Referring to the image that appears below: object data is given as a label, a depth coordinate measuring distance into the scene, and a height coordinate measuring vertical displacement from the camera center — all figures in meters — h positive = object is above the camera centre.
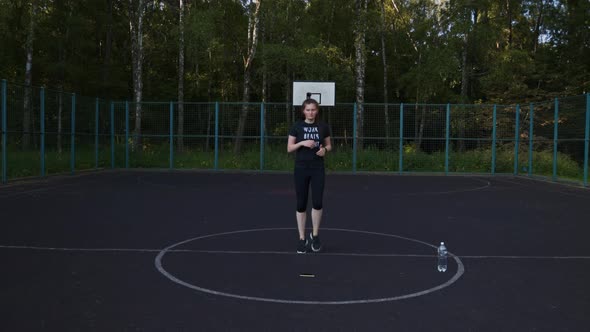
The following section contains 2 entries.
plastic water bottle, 4.91 -1.17
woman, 5.82 -0.28
